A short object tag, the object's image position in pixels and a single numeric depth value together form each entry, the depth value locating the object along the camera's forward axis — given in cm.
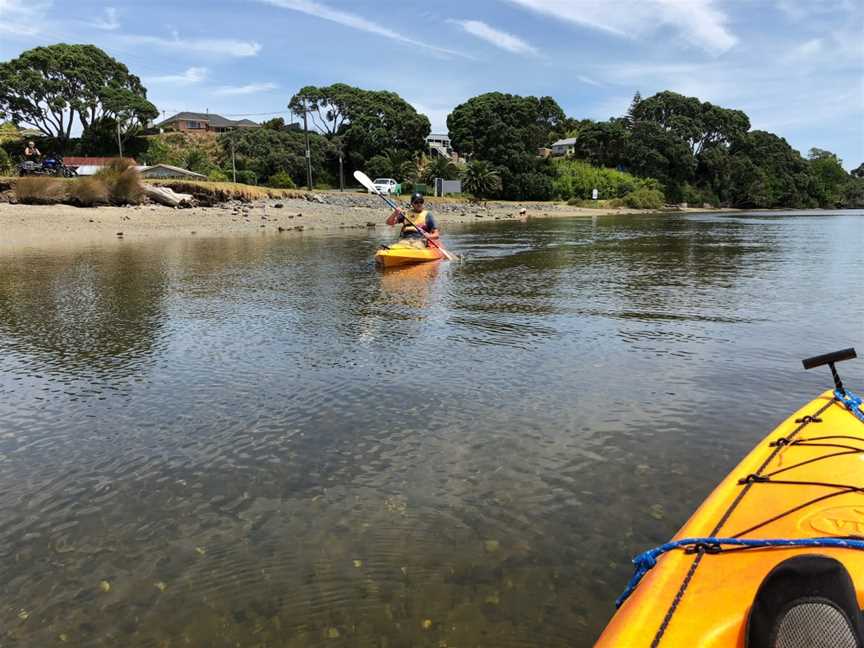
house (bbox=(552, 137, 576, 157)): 9637
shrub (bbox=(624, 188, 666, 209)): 7912
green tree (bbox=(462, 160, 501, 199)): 6869
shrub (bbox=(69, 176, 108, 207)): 2755
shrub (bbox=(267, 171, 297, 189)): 5704
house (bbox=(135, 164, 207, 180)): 5396
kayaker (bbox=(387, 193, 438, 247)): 1792
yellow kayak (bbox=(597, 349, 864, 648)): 195
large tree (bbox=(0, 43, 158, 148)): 6019
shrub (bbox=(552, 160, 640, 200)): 7944
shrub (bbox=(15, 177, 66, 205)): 2633
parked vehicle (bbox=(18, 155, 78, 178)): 3108
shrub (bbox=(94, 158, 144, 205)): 2925
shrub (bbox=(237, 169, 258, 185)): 5903
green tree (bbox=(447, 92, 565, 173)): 7381
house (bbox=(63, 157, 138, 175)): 5803
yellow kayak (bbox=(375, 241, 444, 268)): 1678
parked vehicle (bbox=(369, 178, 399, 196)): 5518
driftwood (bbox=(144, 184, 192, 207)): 3145
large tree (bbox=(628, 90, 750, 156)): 9550
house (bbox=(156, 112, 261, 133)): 9406
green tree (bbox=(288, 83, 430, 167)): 7144
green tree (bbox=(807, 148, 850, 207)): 10969
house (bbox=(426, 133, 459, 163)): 9448
